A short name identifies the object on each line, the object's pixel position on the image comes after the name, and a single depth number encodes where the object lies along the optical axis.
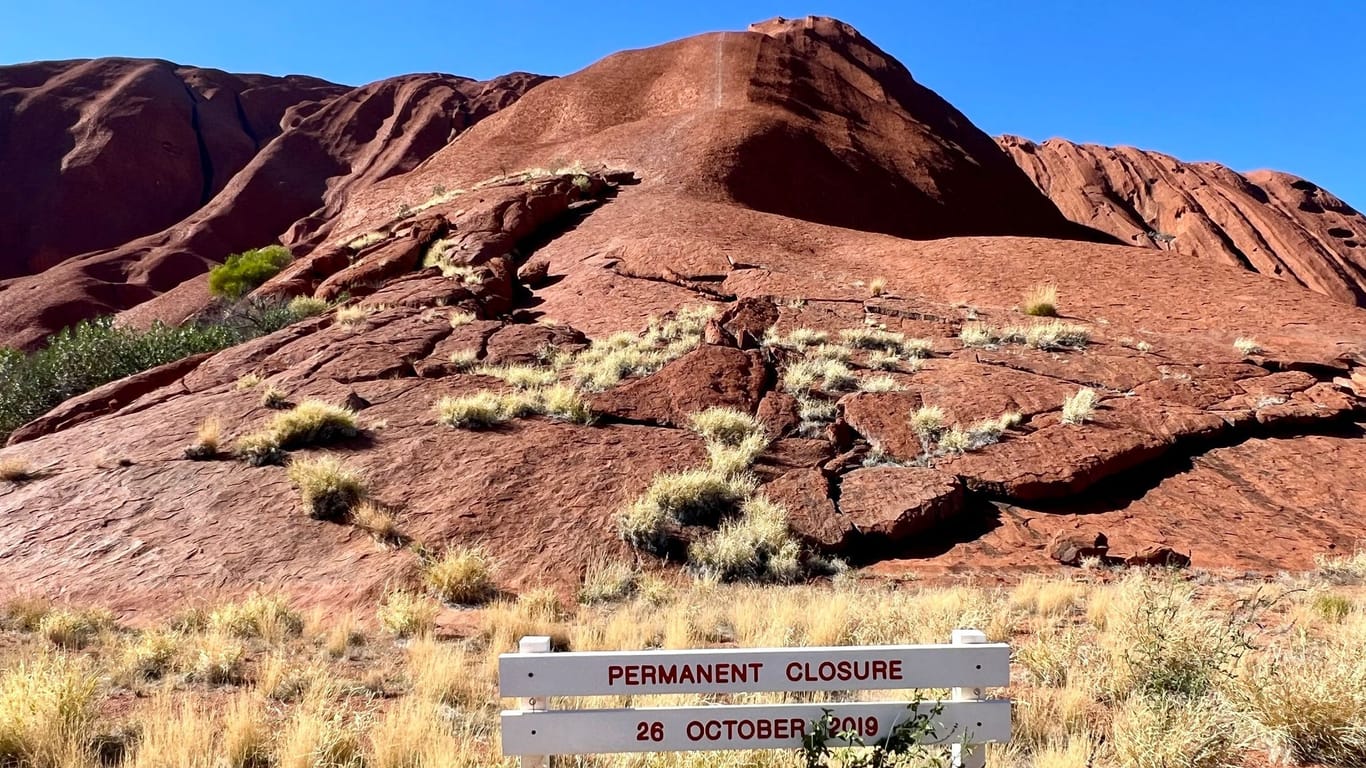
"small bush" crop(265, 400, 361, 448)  9.53
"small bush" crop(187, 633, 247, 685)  5.05
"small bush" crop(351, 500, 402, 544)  7.88
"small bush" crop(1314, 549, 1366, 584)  7.19
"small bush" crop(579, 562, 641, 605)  7.14
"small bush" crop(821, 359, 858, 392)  10.95
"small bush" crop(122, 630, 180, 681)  5.11
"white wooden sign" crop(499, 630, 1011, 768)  3.04
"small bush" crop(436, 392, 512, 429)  9.94
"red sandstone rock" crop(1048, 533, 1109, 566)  7.72
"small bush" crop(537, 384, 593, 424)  10.14
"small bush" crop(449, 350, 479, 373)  12.03
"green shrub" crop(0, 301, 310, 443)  16.03
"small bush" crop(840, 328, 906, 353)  12.52
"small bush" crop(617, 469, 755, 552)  7.99
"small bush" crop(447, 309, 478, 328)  14.08
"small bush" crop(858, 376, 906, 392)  10.77
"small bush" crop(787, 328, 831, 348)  12.66
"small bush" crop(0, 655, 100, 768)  3.69
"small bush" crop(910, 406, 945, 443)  9.69
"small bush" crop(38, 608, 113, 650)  5.82
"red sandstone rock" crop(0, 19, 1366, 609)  8.02
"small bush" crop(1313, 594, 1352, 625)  5.83
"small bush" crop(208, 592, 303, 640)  6.02
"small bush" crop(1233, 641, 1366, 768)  3.70
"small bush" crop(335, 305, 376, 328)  14.53
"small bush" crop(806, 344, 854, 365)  11.86
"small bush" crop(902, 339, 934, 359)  12.24
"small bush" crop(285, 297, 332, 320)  17.41
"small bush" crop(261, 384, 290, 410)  10.81
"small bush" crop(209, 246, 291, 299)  27.02
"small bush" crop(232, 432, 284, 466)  9.30
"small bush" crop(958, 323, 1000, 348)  12.73
